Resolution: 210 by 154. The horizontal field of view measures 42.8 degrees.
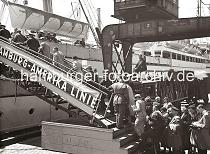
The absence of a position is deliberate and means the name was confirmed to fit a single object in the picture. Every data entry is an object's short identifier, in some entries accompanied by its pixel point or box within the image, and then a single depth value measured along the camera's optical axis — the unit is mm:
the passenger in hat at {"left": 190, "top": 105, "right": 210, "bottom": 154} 8125
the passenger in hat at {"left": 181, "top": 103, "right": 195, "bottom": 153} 8734
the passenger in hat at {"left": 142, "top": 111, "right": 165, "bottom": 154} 8734
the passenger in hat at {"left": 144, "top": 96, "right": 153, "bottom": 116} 10398
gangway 9469
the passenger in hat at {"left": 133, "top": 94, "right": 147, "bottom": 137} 8742
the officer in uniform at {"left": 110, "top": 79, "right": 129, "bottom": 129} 8998
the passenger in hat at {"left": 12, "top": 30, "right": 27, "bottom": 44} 12008
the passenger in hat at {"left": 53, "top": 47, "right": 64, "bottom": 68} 11844
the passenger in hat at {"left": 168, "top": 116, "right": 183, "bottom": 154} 8422
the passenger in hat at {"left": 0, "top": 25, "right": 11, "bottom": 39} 12228
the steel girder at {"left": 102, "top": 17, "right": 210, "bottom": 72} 15055
